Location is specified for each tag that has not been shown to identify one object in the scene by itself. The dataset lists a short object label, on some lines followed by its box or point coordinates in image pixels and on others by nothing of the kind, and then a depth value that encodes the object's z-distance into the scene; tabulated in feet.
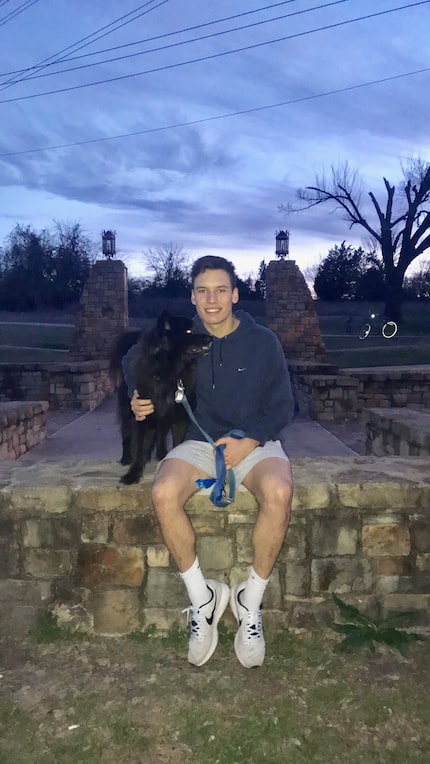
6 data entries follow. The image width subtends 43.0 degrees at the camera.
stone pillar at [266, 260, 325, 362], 45.11
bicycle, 61.77
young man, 7.29
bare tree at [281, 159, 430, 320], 71.20
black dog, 8.46
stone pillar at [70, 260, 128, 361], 44.01
